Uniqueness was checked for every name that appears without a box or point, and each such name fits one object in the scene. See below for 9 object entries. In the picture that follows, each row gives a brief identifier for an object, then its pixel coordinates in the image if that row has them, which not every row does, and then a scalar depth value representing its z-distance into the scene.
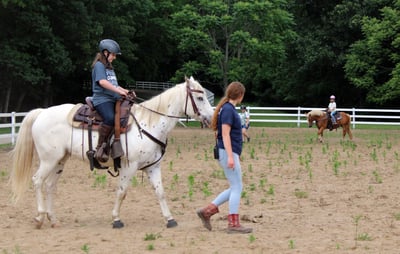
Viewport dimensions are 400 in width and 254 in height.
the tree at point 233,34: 34.56
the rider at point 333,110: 22.09
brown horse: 21.75
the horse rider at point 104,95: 7.71
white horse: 7.76
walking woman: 7.00
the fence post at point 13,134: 19.92
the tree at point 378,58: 36.66
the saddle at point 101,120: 7.71
